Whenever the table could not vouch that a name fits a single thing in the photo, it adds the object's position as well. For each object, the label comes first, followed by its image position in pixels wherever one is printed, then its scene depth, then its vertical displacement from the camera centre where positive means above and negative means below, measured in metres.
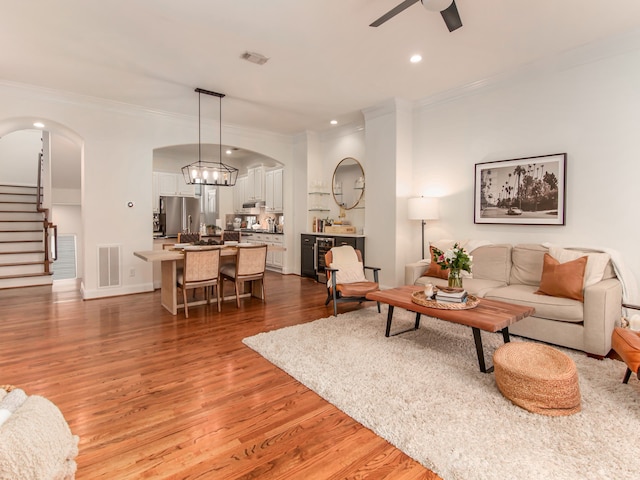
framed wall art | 4.04 +0.50
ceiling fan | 2.39 +1.59
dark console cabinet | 6.30 -0.37
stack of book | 3.15 -0.60
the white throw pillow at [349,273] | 4.64 -0.57
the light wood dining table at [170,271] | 4.40 -0.57
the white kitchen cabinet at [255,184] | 8.86 +1.19
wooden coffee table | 2.75 -0.70
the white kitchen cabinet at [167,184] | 9.34 +1.23
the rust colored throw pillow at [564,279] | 3.27 -0.46
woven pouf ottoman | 2.20 -0.97
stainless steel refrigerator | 9.33 +0.39
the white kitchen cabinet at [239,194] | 9.85 +1.03
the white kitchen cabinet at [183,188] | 9.67 +1.16
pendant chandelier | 5.26 +0.85
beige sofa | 3.01 -0.64
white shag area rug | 1.79 -1.16
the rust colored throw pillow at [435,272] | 4.32 -0.52
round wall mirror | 6.64 +0.92
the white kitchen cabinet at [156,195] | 9.22 +0.90
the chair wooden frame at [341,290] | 4.38 -0.76
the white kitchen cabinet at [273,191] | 8.05 +0.93
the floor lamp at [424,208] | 5.02 +0.32
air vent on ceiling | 3.83 +1.92
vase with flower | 3.29 -0.31
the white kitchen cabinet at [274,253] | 7.89 -0.55
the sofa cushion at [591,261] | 3.30 -0.30
